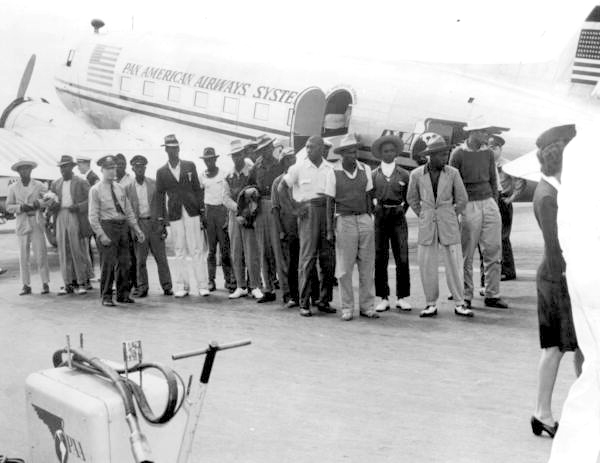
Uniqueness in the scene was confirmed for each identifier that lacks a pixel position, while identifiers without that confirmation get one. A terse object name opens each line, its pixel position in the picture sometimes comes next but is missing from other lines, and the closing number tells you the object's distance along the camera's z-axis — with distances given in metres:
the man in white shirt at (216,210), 10.00
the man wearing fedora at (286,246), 9.01
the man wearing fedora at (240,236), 9.55
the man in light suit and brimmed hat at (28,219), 10.16
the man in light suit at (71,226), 10.23
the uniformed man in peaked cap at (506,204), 10.05
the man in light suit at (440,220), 8.30
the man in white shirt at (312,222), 8.61
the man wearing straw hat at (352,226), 8.38
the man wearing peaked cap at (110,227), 9.36
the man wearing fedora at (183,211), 9.73
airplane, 12.31
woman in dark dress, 4.79
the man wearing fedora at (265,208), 9.45
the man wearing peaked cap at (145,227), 9.91
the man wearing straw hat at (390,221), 8.69
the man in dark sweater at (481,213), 8.69
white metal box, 3.61
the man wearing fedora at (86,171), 11.99
